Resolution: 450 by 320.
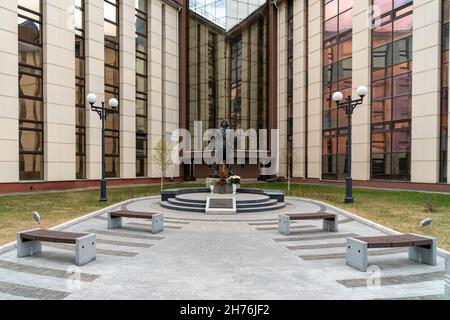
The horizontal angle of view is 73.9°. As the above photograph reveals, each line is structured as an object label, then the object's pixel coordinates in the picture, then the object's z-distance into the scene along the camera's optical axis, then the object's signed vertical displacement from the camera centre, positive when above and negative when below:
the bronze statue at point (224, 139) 19.81 +1.05
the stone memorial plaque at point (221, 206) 14.01 -2.45
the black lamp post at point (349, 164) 16.14 -0.47
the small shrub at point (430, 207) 13.69 -2.41
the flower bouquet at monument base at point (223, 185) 19.03 -1.90
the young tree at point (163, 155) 29.02 -0.01
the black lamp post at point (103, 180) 16.60 -1.44
